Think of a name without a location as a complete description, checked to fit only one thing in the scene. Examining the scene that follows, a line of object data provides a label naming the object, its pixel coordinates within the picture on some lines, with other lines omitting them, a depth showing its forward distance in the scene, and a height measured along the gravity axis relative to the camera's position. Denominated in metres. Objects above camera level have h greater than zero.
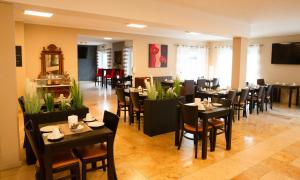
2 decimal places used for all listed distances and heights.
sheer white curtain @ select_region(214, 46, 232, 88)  10.59 +0.31
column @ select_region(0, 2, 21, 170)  2.98 -0.38
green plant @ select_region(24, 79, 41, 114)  3.20 -0.46
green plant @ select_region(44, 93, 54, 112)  3.36 -0.51
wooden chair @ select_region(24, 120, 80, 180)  2.26 -1.01
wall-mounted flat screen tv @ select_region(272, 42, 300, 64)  8.10 +0.74
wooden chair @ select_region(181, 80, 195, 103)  7.39 -0.67
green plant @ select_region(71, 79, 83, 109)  3.55 -0.46
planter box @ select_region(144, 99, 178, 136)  4.50 -0.97
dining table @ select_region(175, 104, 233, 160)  3.49 -0.81
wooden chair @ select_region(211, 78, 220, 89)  9.77 -0.49
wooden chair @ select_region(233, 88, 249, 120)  5.98 -0.83
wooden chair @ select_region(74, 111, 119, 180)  2.54 -1.00
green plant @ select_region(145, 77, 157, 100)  4.54 -0.43
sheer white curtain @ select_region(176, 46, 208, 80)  10.68 +0.46
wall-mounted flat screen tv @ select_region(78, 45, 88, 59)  14.68 +1.16
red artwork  9.59 +0.66
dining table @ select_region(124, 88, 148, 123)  5.19 -0.63
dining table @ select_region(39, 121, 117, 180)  2.22 -0.79
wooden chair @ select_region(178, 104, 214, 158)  3.50 -0.84
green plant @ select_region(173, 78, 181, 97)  4.89 -0.39
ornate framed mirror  6.91 +0.25
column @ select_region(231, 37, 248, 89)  6.54 +0.32
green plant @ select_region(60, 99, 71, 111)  3.46 -0.58
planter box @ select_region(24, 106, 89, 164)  3.15 -0.73
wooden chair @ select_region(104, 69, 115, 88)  11.45 -0.29
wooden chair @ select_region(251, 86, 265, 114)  6.70 -0.81
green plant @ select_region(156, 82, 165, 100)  4.68 -0.49
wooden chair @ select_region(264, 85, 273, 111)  7.15 -0.75
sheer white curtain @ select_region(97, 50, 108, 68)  13.91 +0.70
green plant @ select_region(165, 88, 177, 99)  4.77 -0.51
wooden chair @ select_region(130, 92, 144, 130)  5.02 -0.81
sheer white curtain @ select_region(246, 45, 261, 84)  9.33 +0.33
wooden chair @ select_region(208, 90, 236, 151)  3.79 -0.92
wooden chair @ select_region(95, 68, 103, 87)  12.59 -0.21
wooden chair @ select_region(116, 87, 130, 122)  5.54 -0.75
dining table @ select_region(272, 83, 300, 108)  7.89 -0.67
